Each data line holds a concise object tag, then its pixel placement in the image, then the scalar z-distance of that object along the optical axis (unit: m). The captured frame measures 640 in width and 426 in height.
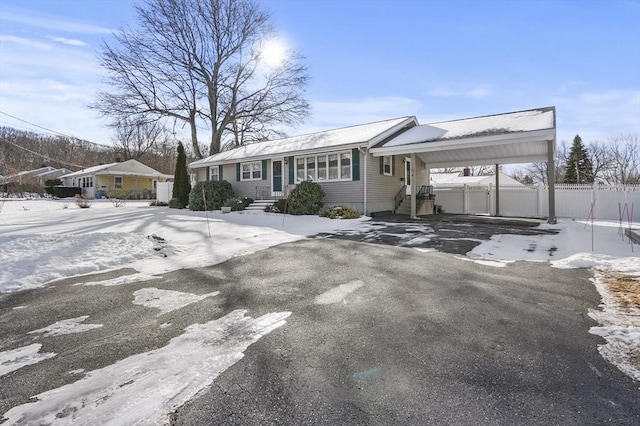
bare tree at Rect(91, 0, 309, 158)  23.41
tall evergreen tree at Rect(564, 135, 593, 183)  34.28
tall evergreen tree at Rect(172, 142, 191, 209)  19.31
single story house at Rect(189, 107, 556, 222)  11.31
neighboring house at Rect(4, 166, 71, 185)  36.07
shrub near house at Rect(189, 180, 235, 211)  16.75
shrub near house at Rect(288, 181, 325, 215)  13.37
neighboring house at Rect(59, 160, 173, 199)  34.22
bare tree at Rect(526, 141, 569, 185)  42.76
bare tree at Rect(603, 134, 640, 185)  35.75
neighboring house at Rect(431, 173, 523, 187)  23.60
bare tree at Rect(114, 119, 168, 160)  48.09
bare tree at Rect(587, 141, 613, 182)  37.34
